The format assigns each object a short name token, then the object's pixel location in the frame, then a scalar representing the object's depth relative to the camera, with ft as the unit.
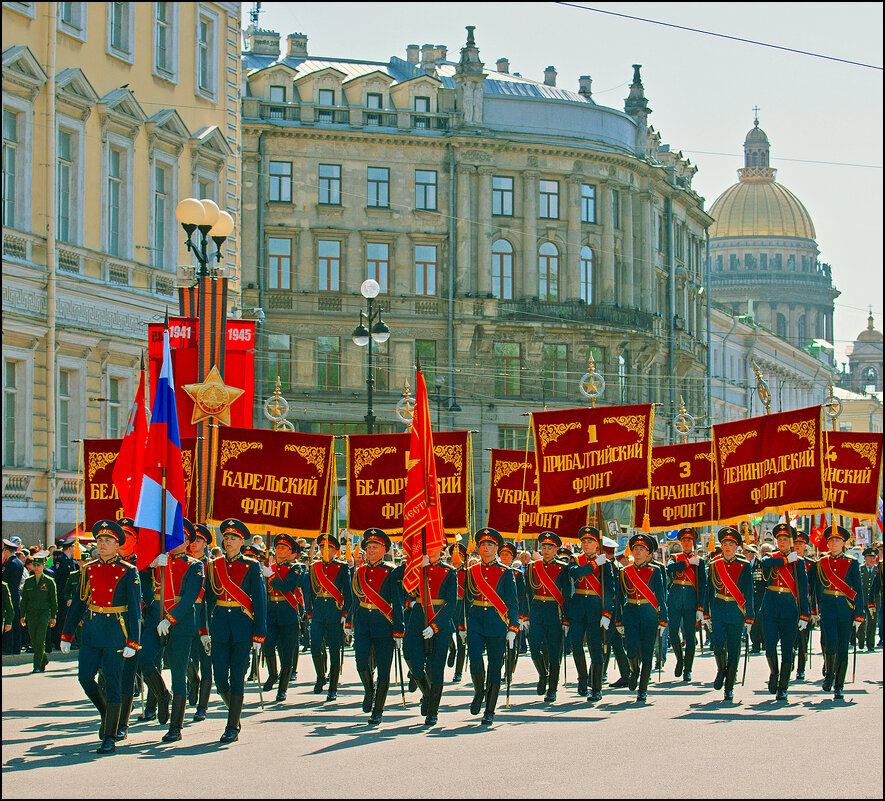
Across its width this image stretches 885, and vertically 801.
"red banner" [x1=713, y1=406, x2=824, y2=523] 60.54
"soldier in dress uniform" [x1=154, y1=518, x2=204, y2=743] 42.50
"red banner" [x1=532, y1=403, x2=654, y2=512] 61.52
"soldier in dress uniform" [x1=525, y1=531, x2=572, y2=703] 56.44
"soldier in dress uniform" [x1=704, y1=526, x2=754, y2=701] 56.34
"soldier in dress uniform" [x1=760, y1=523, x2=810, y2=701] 55.31
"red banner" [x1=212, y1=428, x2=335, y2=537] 61.05
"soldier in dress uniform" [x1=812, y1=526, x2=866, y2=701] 55.62
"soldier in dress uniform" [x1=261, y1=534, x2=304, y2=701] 54.65
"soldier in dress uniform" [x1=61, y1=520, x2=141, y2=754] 40.22
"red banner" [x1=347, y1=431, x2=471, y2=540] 67.05
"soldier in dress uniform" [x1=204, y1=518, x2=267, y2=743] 43.29
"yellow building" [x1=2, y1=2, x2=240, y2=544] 86.22
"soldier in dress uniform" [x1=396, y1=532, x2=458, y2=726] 46.09
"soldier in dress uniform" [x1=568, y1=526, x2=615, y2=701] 54.34
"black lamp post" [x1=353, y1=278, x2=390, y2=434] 100.48
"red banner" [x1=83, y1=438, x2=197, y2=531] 66.80
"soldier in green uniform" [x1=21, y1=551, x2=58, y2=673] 66.74
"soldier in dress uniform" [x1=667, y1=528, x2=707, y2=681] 62.44
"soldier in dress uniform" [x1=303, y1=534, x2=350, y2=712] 57.00
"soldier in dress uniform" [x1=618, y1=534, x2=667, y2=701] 55.31
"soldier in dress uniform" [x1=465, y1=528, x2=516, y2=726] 47.75
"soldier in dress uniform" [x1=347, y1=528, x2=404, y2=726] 47.16
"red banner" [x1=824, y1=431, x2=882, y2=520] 68.18
